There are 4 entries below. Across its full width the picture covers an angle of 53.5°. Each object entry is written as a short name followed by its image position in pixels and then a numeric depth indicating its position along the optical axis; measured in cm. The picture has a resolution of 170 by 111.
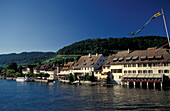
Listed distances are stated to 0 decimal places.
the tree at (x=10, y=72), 16960
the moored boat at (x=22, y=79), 11836
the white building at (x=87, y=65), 8694
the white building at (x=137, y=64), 6381
